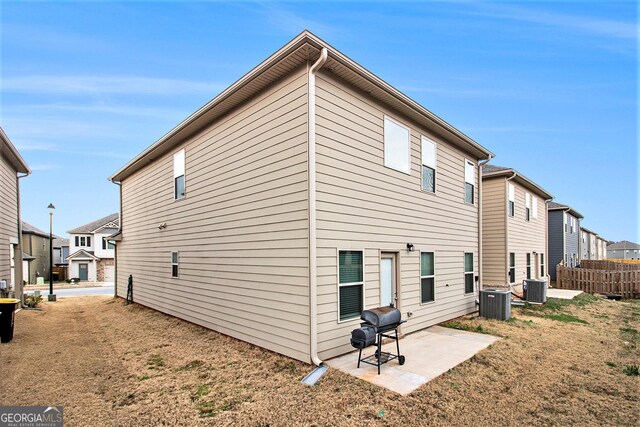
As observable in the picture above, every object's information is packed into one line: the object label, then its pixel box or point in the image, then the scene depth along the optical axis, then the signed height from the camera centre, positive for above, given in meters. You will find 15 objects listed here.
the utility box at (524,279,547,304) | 12.77 -2.52
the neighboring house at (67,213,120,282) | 32.28 -2.57
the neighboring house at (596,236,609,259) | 42.25 -3.02
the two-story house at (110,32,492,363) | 5.86 +0.40
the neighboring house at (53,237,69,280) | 45.84 -3.29
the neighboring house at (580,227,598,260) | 31.02 -1.90
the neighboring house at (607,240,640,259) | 71.31 -5.40
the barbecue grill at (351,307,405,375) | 5.23 -1.63
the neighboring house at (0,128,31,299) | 10.84 +0.54
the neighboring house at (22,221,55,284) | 29.54 -2.56
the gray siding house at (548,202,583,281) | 22.97 -0.62
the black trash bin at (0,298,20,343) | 7.47 -2.10
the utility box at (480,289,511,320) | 9.68 -2.31
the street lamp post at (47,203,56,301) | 16.69 +0.37
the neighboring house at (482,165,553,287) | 13.92 -0.07
